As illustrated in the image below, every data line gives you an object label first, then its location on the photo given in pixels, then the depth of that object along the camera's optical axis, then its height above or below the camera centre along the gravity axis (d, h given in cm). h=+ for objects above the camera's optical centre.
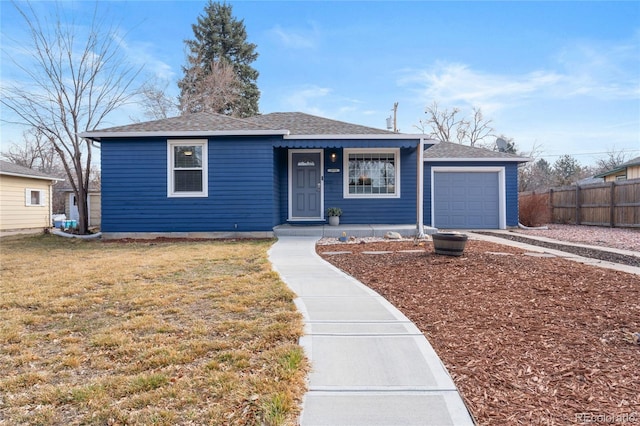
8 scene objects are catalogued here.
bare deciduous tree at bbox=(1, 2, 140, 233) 1148 +442
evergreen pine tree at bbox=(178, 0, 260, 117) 2434 +1124
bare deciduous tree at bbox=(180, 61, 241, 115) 2336 +812
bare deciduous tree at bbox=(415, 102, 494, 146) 2989 +696
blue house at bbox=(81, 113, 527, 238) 976 +101
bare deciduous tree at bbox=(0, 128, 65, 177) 2663 +415
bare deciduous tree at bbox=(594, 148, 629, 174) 3244 +439
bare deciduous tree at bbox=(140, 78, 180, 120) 2111 +656
